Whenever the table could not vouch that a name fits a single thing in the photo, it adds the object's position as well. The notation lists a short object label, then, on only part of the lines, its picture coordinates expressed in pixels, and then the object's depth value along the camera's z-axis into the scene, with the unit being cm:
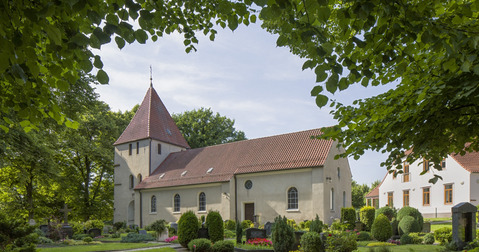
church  2534
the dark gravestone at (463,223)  1330
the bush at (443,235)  1588
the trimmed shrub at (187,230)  1547
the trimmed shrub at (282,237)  1353
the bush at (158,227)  2354
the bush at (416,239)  1711
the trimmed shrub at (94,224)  2672
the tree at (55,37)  301
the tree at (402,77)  349
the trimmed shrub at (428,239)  1666
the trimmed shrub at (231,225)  2491
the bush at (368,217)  2225
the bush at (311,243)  1270
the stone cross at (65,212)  2469
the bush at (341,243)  1233
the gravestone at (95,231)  2462
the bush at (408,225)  1927
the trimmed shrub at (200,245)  1391
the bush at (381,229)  1800
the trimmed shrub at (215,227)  1581
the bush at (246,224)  2458
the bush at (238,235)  1636
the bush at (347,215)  2286
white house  3014
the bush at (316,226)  1773
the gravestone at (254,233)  1667
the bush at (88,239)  2050
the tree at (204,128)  4262
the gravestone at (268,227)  2129
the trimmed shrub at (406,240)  1716
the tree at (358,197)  6338
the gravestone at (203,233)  1609
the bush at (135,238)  1993
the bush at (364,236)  1892
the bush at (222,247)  1369
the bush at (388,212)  2289
